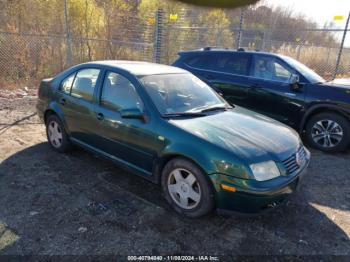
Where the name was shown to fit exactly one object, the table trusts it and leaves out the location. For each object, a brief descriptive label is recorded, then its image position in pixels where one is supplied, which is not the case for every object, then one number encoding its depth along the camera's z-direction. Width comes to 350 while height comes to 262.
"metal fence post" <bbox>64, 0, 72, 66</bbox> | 9.42
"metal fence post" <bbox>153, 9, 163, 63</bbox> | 10.12
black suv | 5.27
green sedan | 2.87
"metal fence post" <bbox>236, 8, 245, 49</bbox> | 9.41
